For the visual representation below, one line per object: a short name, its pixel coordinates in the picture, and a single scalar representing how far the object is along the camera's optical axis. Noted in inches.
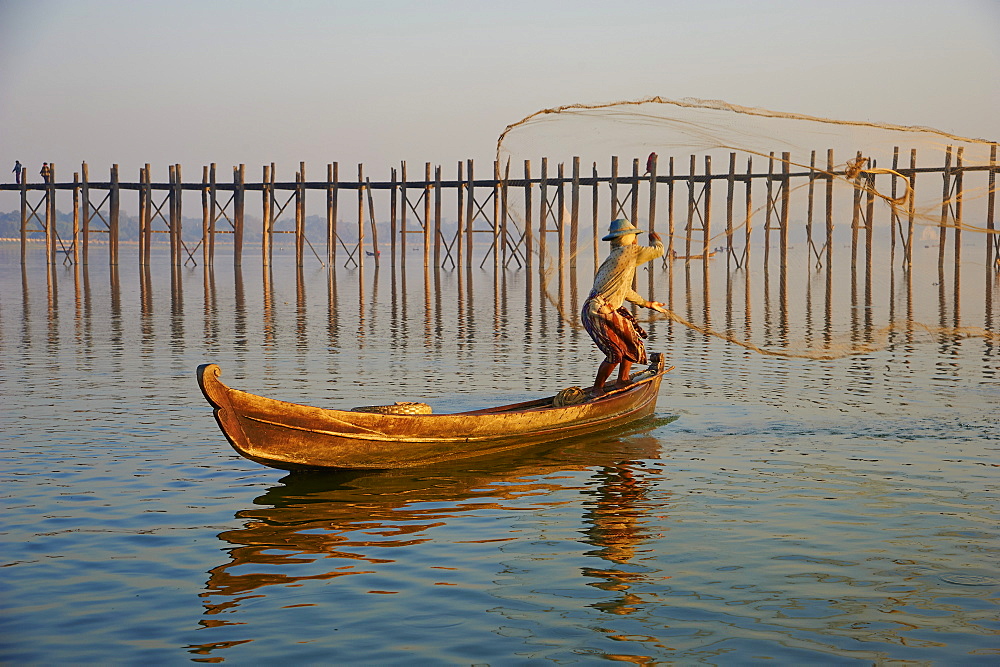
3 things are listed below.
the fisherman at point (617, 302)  436.8
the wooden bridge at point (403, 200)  1443.2
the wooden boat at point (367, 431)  312.2
